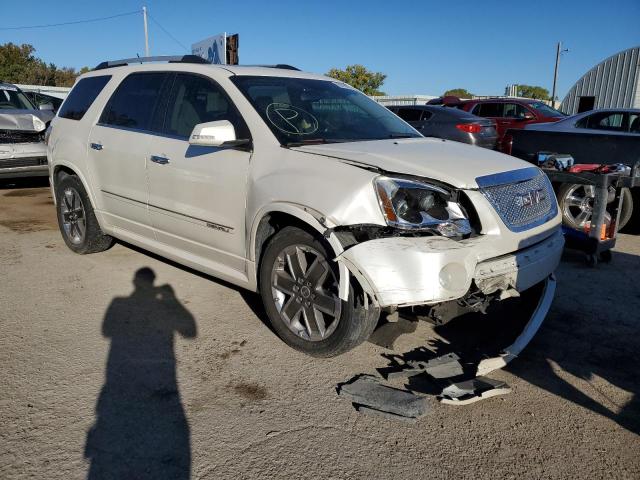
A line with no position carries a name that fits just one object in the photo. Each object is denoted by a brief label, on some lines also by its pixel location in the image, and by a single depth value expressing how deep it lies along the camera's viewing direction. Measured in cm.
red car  1404
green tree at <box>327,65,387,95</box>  4525
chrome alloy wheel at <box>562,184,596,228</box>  623
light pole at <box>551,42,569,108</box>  4125
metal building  2942
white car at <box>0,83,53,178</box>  898
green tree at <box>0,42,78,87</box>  4419
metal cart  526
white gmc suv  307
